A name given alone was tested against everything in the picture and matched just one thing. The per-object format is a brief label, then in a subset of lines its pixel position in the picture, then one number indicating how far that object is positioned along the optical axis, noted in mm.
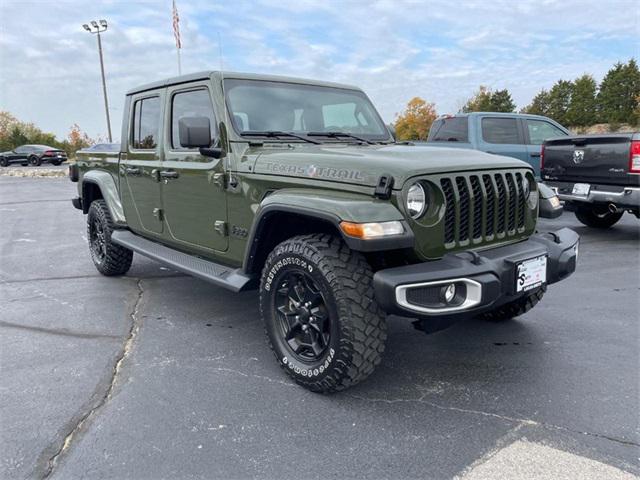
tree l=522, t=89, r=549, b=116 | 61231
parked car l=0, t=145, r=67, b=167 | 31797
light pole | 34875
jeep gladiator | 2564
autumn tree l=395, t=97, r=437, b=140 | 62281
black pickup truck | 6246
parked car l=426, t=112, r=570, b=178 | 8891
